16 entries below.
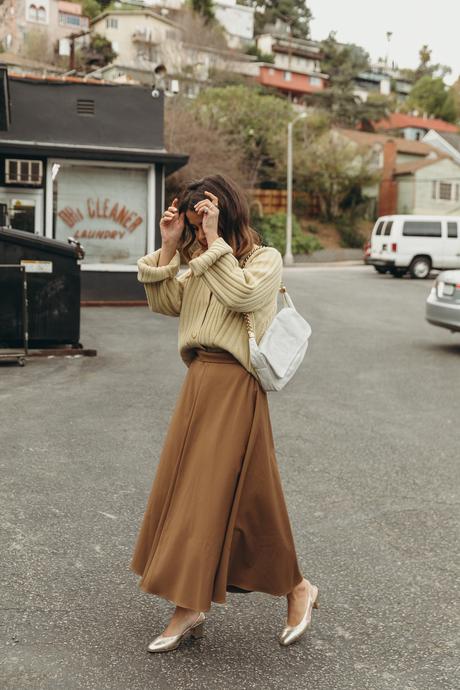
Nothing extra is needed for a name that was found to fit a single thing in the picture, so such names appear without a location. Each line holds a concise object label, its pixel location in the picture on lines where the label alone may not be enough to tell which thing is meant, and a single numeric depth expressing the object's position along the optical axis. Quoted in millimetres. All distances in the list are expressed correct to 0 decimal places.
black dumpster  11180
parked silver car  13273
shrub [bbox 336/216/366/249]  48062
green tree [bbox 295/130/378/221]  48125
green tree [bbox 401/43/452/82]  125750
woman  3303
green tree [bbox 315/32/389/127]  75500
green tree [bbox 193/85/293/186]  47469
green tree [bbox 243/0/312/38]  107125
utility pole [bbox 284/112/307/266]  41188
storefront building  18672
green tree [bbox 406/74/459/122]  96625
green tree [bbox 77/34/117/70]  71225
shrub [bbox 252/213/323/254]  44156
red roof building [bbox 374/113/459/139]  74312
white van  30672
